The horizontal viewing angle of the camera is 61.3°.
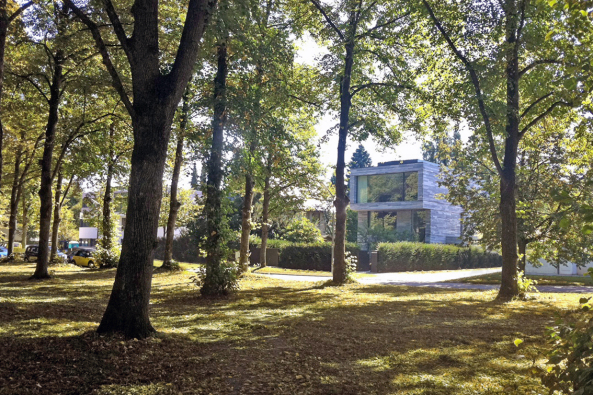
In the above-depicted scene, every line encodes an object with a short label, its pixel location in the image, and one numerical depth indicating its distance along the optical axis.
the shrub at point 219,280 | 14.26
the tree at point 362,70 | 18.25
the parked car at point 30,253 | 36.85
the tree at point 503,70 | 13.64
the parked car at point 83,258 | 34.56
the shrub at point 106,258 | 27.27
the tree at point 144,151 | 7.36
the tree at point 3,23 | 12.61
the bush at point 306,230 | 34.53
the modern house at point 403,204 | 42.84
